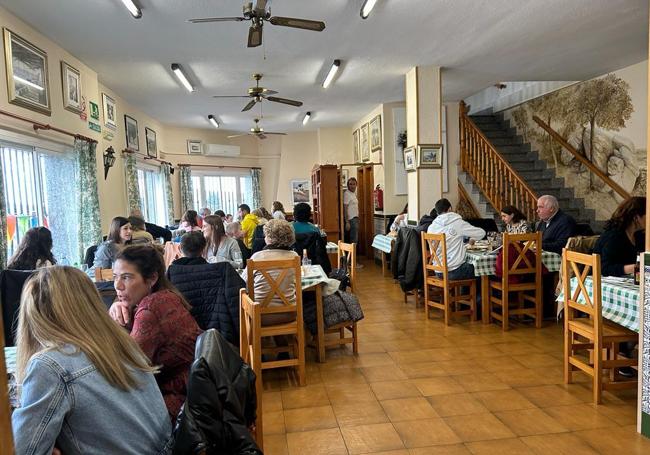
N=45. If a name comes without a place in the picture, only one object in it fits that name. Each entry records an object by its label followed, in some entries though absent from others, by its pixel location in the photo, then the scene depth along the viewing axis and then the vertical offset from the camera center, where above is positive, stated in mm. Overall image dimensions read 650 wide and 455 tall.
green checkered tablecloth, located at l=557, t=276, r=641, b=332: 2751 -744
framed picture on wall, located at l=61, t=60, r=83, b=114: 5332 +1409
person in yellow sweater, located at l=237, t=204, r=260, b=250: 6898 -474
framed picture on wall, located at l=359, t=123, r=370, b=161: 10177 +1136
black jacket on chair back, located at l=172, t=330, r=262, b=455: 1231 -614
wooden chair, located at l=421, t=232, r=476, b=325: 4879 -1044
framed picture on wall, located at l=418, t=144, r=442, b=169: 6637 +502
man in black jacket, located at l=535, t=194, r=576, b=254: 4734 -437
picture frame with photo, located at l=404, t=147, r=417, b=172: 6750 +475
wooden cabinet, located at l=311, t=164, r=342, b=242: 8266 -119
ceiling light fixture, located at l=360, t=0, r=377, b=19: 4176 +1753
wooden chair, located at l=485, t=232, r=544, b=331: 4505 -876
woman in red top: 1857 -528
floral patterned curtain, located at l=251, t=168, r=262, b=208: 12641 +225
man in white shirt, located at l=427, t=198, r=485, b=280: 4941 -591
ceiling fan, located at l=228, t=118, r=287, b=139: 8298 +1188
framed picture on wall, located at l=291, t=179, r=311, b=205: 12789 +129
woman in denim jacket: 1147 -481
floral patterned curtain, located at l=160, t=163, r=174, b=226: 10375 +239
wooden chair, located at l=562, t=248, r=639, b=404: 2873 -980
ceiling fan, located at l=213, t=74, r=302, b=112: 6188 +1416
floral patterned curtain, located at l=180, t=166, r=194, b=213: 11430 +269
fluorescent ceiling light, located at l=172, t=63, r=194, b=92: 6199 +1797
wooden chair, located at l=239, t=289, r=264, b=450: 2047 -706
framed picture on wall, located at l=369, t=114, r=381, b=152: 9235 +1220
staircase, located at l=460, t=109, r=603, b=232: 7996 +301
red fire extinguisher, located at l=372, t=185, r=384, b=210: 9180 -115
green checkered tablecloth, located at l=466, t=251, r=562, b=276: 4699 -793
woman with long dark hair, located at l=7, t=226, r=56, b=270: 3434 -365
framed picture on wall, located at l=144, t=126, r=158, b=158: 9557 +1272
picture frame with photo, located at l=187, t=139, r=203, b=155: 11719 +1362
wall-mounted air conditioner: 12031 +1286
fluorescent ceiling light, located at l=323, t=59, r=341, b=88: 6209 +1772
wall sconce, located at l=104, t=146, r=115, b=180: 6715 +642
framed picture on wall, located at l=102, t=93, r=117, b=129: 7033 +1456
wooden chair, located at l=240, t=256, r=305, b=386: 3371 -822
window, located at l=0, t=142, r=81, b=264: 4492 +91
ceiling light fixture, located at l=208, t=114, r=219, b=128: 10148 +1815
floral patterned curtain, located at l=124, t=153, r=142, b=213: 7652 +318
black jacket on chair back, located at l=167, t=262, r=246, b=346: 2957 -618
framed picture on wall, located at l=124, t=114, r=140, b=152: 8148 +1252
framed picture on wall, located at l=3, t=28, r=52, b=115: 4211 +1307
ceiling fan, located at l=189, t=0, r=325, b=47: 3643 +1452
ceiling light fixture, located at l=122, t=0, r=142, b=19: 4030 +1770
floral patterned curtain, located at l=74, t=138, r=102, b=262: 5609 +69
